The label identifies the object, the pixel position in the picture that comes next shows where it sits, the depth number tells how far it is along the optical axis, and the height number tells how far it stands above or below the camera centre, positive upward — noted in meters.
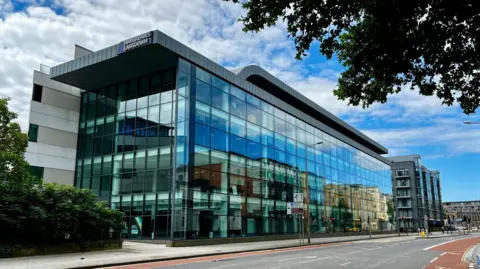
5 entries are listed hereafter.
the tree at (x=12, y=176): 20.59 +2.31
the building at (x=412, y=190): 124.75 +7.87
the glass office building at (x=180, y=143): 33.81 +6.77
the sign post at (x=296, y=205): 38.40 +0.97
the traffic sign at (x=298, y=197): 40.00 +1.77
